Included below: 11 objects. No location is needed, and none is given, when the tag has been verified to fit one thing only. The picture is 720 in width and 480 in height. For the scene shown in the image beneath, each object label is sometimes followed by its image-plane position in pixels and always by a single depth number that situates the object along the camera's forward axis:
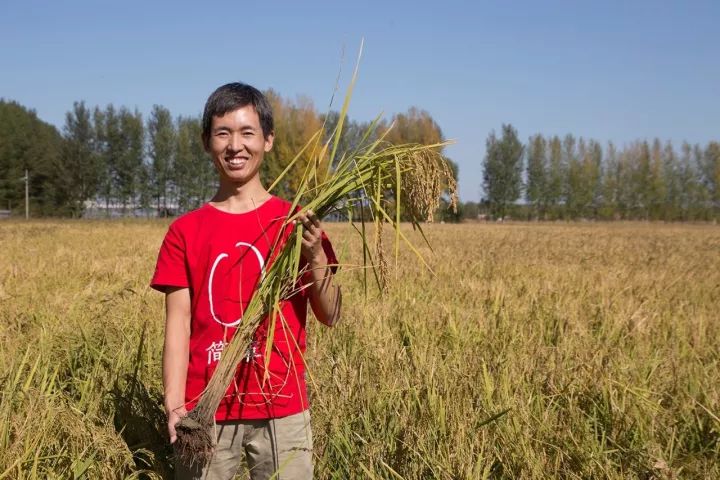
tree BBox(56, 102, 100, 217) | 51.03
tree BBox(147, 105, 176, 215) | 57.38
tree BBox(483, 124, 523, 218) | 63.22
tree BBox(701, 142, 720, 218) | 59.91
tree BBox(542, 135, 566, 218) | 64.00
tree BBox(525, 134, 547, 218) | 64.69
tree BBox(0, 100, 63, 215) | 52.00
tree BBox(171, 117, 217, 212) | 57.78
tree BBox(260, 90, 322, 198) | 31.60
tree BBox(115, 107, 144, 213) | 56.41
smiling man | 1.80
